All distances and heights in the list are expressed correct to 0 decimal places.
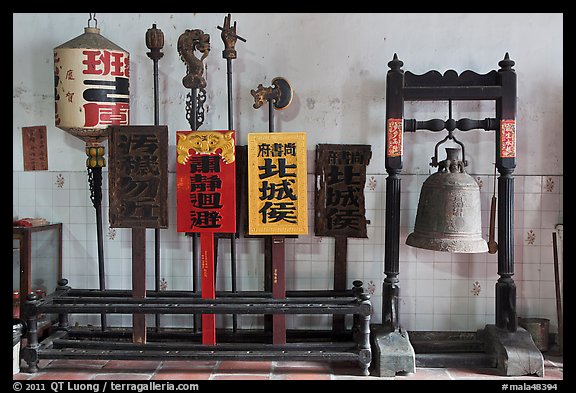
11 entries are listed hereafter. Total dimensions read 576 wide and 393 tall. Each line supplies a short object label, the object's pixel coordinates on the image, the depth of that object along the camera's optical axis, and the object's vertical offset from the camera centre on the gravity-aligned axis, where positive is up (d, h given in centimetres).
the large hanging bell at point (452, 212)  376 -14
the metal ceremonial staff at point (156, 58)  409 +98
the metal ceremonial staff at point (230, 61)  404 +96
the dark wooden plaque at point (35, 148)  439 +36
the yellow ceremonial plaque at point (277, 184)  382 +6
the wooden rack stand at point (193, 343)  373 -99
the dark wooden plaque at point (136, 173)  388 +14
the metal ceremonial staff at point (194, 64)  405 +93
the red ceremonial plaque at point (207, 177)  383 +11
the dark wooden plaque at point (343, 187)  424 +4
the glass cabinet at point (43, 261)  439 -51
